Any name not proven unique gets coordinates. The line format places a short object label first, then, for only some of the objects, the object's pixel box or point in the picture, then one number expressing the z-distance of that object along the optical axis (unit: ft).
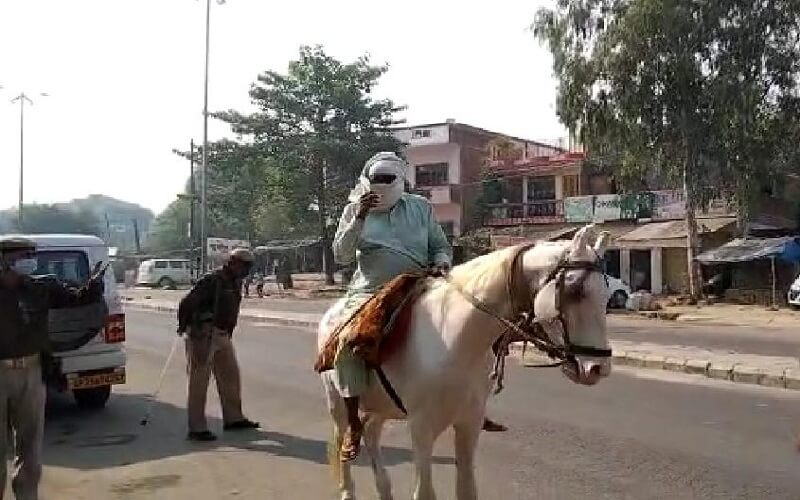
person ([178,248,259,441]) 30.27
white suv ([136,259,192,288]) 193.98
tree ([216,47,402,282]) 141.08
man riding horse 15.78
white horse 12.21
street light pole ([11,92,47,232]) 177.88
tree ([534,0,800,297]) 90.43
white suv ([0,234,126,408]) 30.17
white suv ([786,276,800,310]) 83.46
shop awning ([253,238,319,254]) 159.41
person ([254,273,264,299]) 146.10
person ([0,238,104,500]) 18.43
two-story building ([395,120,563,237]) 154.30
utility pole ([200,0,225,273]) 126.93
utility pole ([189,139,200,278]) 161.99
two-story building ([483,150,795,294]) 110.22
